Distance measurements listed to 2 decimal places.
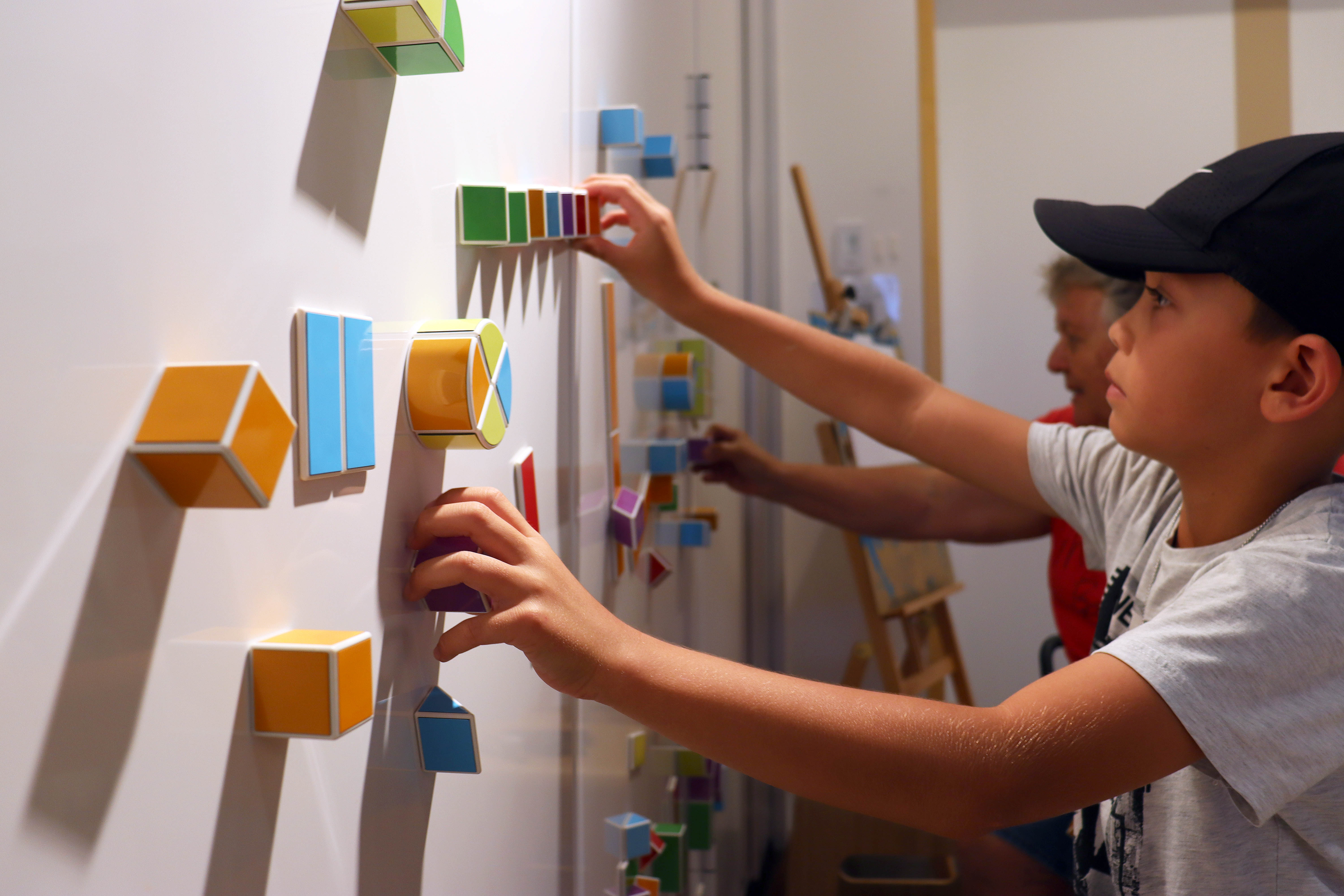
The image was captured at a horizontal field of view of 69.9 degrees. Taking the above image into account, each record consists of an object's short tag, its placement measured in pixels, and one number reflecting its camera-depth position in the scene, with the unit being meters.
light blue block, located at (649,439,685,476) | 1.14
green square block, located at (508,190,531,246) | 0.59
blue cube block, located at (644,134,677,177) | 1.05
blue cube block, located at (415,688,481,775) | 0.51
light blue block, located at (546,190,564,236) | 0.69
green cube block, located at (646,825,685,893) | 1.07
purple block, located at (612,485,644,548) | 0.94
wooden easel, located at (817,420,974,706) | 1.96
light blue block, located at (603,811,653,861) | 0.88
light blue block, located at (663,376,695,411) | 1.20
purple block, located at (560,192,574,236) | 0.73
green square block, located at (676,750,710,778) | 1.33
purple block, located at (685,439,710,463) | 1.40
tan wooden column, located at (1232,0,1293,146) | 2.34
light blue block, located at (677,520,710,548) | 1.25
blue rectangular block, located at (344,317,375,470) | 0.42
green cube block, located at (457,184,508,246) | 0.56
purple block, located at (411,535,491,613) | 0.49
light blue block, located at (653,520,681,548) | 1.21
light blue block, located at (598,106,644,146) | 0.90
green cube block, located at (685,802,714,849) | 1.38
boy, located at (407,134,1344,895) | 0.53
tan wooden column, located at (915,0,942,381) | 2.30
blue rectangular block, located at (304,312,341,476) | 0.39
